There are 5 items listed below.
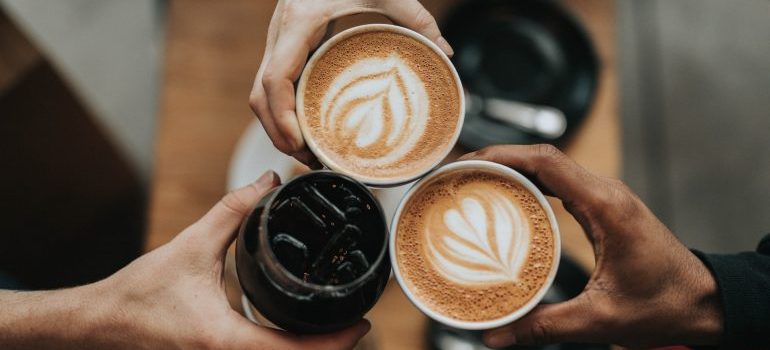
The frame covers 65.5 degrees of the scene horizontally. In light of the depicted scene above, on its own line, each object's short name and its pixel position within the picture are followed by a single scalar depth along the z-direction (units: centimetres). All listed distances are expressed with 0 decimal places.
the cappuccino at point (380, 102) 79
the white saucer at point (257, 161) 102
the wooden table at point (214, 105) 111
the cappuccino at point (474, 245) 75
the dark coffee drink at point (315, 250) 64
